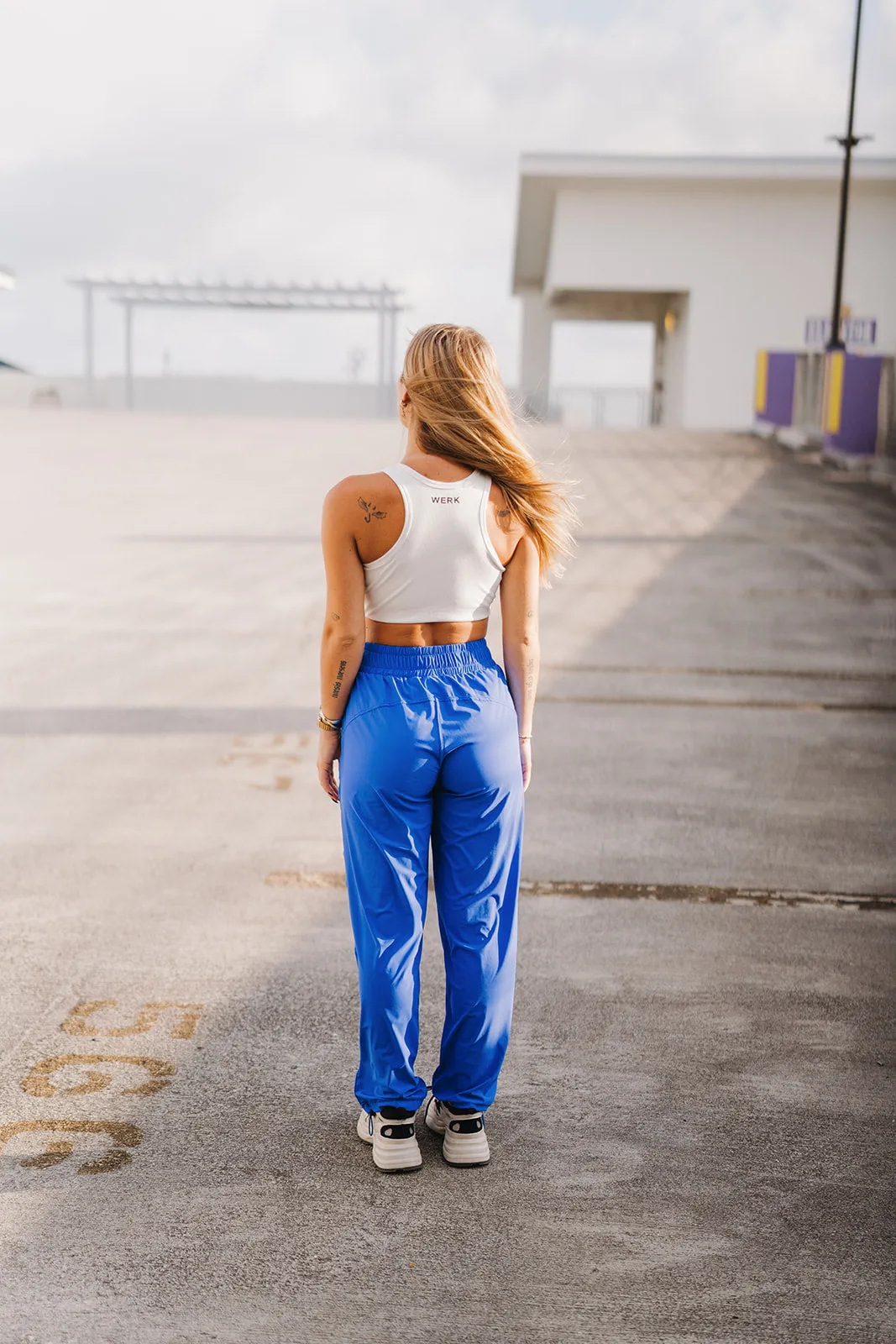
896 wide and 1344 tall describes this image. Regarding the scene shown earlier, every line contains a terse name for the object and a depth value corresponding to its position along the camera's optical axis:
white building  34.12
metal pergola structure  37.78
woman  2.97
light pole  23.86
